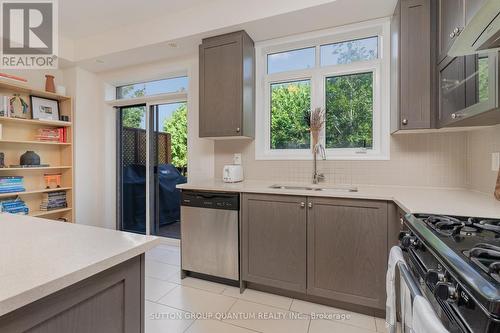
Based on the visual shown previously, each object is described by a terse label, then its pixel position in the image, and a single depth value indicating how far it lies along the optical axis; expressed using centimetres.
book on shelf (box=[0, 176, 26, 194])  294
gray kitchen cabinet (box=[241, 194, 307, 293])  209
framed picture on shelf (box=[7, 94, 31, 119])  307
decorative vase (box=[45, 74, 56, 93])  340
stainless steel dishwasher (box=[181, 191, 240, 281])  230
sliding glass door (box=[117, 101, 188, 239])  357
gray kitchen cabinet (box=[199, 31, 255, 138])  259
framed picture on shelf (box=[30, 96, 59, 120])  327
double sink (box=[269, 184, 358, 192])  233
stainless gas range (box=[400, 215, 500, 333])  63
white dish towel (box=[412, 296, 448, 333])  69
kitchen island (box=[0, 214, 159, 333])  57
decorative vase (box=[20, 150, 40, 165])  316
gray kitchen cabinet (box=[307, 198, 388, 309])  187
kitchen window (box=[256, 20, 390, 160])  249
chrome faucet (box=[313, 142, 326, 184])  259
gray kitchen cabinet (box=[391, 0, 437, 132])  196
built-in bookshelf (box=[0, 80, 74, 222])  309
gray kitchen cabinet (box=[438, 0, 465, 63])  152
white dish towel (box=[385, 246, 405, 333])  118
